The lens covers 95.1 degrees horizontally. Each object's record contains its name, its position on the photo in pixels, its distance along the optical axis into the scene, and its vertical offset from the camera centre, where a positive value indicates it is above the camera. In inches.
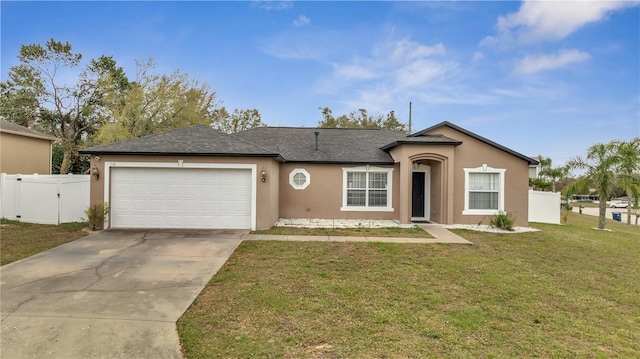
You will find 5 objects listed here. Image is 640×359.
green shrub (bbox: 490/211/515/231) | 460.8 -59.7
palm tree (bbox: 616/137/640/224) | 535.8 +34.5
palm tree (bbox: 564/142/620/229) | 540.7 +29.9
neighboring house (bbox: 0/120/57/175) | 609.0 +61.3
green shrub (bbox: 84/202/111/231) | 386.0 -47.0
